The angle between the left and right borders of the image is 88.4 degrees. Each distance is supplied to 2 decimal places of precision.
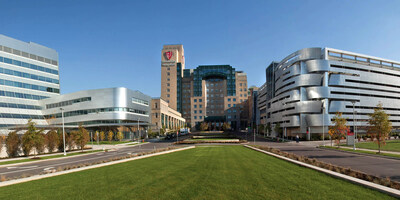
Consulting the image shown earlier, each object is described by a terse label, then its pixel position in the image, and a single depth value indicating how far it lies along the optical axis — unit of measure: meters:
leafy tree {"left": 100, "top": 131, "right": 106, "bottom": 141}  62.26
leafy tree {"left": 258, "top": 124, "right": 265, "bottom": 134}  86.43
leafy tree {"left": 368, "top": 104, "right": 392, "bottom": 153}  25.48
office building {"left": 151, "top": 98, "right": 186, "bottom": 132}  95.75
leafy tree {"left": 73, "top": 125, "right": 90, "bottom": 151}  36.08
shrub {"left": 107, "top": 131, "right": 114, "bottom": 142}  60.53
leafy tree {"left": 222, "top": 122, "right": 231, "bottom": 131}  117.44
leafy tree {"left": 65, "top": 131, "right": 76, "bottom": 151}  37.62
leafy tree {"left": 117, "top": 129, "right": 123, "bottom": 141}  63.58
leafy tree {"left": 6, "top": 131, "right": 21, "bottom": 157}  30.29
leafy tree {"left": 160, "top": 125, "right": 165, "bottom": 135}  89.38
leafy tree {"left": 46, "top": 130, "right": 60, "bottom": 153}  35.09
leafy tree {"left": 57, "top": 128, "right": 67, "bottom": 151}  36.69
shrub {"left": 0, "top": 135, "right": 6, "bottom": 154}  29.80
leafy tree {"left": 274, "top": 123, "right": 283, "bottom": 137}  67.78
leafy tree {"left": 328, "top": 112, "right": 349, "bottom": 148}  37.05
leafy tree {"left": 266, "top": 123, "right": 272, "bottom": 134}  77.96
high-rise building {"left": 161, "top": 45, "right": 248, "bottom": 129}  135.50
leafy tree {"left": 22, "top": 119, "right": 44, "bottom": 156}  29.81
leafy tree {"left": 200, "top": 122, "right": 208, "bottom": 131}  118.19
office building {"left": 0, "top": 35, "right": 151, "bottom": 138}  63.56
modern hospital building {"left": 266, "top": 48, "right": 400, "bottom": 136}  61.28
